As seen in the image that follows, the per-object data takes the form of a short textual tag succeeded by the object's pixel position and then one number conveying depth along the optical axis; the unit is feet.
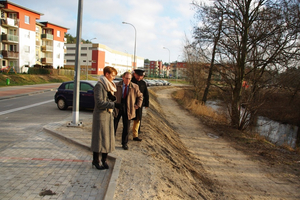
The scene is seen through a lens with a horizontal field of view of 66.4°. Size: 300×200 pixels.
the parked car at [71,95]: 35.86
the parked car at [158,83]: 191.67
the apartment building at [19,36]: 128.57
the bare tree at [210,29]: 39.68
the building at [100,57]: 268.82
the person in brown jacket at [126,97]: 17.27
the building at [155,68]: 443.41
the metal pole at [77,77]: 25.00
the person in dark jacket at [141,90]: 20.06
